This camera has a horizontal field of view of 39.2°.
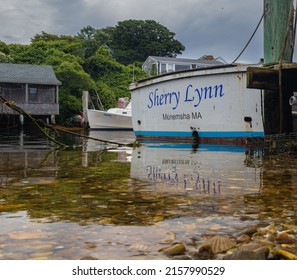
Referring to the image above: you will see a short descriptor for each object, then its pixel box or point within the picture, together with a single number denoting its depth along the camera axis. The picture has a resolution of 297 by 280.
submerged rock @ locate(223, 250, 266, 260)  1.80
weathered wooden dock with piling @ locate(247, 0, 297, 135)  9.18
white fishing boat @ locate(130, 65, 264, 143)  10.69
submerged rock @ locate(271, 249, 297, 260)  1.85
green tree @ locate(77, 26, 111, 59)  50.88
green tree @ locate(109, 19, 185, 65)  66.69
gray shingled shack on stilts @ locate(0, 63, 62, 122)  32.59
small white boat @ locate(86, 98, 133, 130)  32.44
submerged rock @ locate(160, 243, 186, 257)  2.00
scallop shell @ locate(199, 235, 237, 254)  2.01
